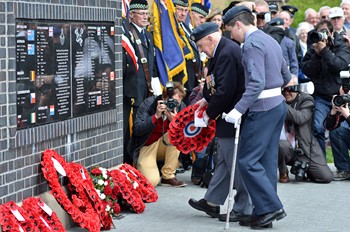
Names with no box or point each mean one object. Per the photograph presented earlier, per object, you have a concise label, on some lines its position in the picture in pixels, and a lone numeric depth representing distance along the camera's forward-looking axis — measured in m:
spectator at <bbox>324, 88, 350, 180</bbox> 14.41
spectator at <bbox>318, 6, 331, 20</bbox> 19.64
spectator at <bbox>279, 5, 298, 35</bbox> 18.43
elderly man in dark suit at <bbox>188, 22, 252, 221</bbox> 10.56
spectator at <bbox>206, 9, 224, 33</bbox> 14.34
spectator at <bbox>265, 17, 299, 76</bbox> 16.14
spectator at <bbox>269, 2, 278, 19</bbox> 18.75
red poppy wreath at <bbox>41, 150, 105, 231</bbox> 9.91
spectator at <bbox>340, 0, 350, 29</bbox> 18.00
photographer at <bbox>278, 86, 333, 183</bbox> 13.90
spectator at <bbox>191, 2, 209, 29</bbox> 15.23
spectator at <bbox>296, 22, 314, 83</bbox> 19.09
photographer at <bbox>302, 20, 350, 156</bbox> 14.59
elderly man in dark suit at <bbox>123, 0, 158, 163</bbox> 13.23
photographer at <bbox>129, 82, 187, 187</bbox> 12.80
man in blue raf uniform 10.31
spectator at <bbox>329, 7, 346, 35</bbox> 15.91
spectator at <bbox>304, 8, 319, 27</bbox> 21.38
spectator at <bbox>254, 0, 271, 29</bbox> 15.80
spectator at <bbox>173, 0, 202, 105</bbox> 14.71
